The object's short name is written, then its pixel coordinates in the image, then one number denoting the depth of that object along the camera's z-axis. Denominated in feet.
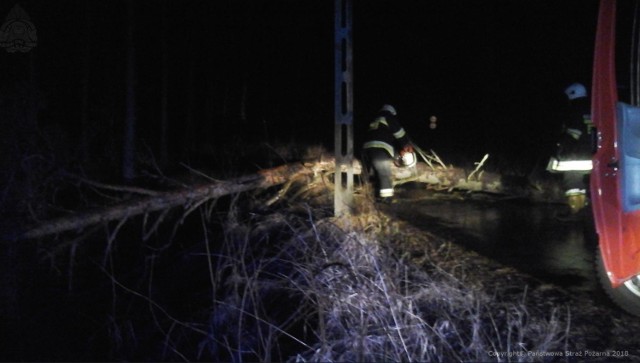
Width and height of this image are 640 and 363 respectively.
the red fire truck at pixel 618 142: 12.13
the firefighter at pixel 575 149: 21.07
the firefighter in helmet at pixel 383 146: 24.90
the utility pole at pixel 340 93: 20.06
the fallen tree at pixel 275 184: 16.35
